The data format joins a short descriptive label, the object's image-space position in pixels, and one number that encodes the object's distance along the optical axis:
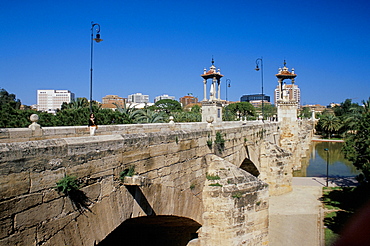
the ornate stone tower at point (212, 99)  24.16
